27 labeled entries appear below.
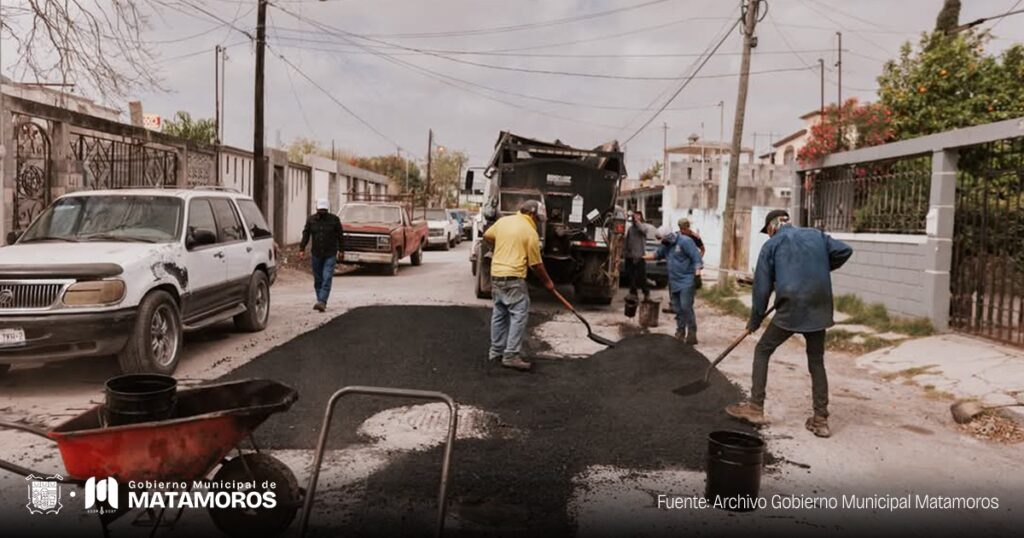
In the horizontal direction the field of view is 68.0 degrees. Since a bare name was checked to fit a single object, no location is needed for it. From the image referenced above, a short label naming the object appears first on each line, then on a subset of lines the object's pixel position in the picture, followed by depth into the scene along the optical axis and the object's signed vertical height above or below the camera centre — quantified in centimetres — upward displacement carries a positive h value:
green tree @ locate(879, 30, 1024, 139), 1588 +314
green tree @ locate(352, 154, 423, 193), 7625 +494
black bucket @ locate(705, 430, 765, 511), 429 -141
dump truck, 1366 +31
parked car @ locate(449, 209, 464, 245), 3581 -20
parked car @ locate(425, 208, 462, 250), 3092 -44
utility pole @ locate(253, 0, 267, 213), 1930 +258
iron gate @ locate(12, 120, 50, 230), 1162 +49
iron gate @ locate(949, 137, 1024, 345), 905 -8
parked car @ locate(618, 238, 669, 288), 1736 -109
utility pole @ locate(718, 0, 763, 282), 1702 +208
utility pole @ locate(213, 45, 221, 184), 4481 +769
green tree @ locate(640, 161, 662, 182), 6301 +472
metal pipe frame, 347 -99
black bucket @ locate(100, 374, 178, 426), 366 -97
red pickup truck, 1909 -48
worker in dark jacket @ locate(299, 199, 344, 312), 1194 -49
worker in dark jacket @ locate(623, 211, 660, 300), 1428 -50
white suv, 648 -67
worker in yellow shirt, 802 -61
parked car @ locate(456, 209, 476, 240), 4180 -39
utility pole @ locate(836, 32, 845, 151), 4525 +1014
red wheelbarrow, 341 -114
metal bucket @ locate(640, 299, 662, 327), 1177 -137
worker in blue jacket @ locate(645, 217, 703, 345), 1010 -73
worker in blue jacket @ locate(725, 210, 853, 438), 595 -54
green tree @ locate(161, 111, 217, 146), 3219 +348
